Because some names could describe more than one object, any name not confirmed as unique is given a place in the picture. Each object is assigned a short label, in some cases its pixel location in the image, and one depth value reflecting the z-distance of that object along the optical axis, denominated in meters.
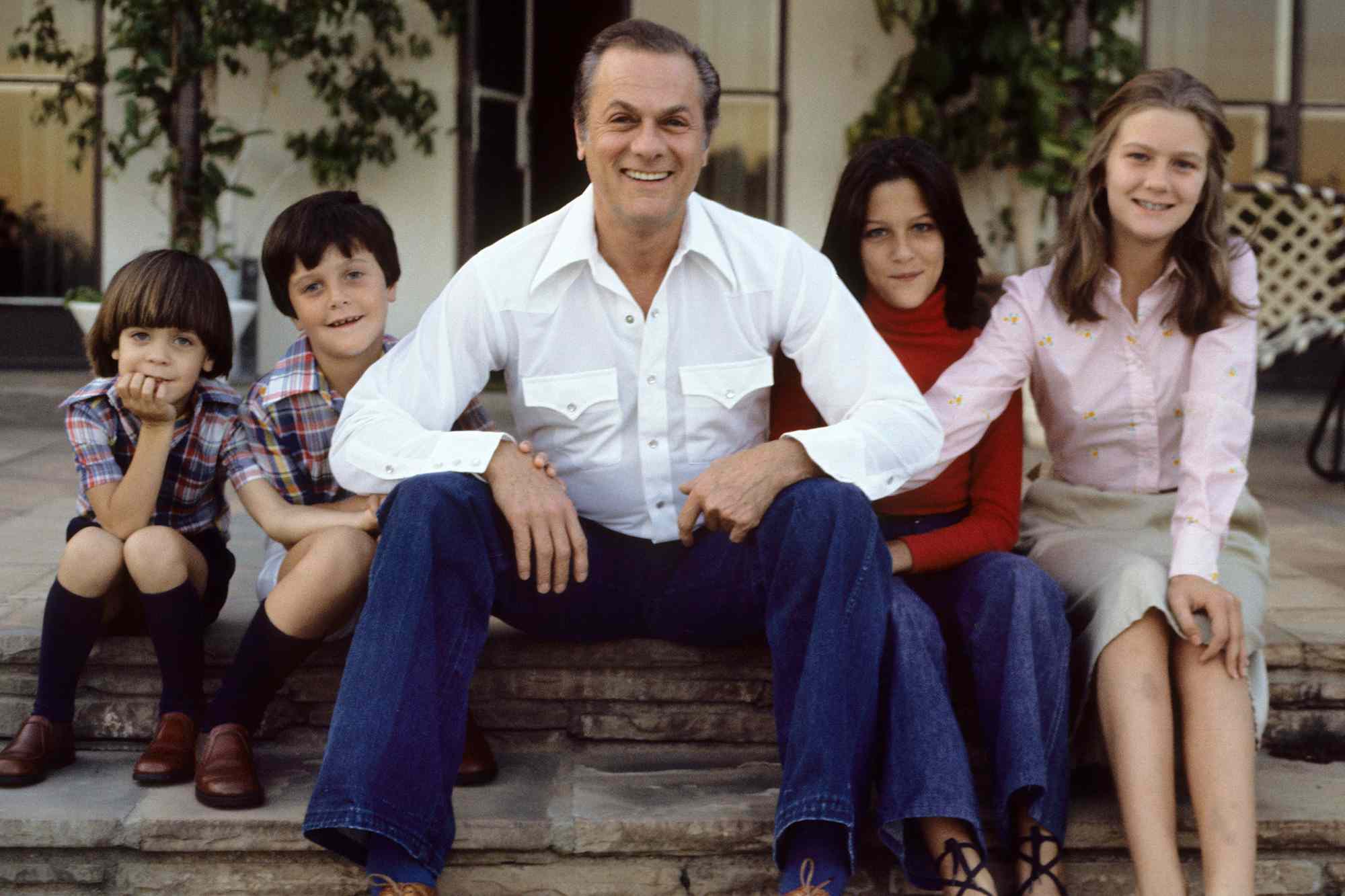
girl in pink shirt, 2.13
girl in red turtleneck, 2.05
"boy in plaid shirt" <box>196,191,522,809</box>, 2.21
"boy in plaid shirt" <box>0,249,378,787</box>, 2.28
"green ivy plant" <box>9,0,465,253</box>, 5.35
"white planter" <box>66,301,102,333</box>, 5.42
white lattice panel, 5.16
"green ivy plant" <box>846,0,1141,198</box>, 5.41
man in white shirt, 1.99
